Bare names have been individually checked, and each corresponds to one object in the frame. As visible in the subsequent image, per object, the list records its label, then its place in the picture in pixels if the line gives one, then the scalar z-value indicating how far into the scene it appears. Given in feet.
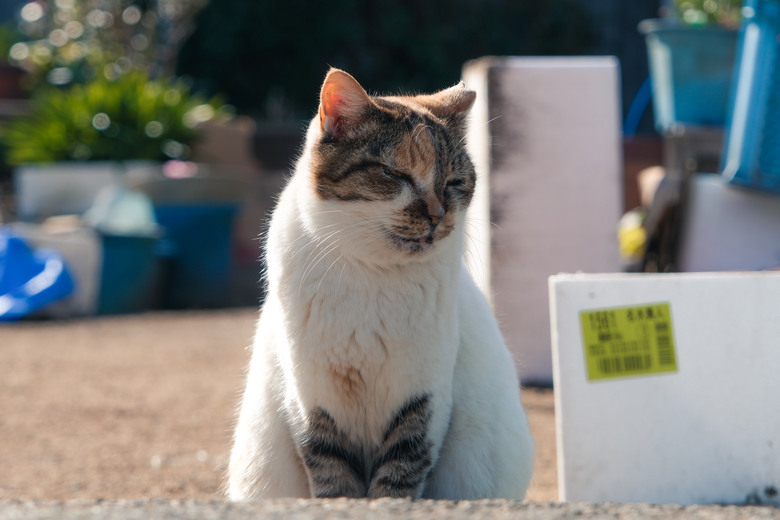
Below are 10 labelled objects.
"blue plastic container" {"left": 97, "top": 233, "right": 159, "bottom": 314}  45.88
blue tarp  44.11
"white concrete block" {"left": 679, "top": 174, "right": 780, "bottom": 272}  30.55
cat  14.21
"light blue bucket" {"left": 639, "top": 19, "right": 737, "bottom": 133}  33.65
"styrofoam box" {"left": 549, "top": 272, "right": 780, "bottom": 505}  16.12
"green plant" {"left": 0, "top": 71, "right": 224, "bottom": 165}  57.26
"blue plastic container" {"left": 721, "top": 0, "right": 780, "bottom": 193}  27.81
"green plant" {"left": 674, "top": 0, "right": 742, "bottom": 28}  36.68
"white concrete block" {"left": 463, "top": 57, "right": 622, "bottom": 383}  30.07
